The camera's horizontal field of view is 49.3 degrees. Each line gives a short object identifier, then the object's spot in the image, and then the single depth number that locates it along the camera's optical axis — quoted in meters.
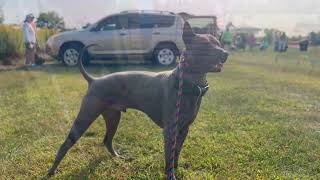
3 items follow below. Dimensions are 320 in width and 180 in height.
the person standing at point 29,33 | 11.09
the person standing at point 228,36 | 19.50
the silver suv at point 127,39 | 11.66
